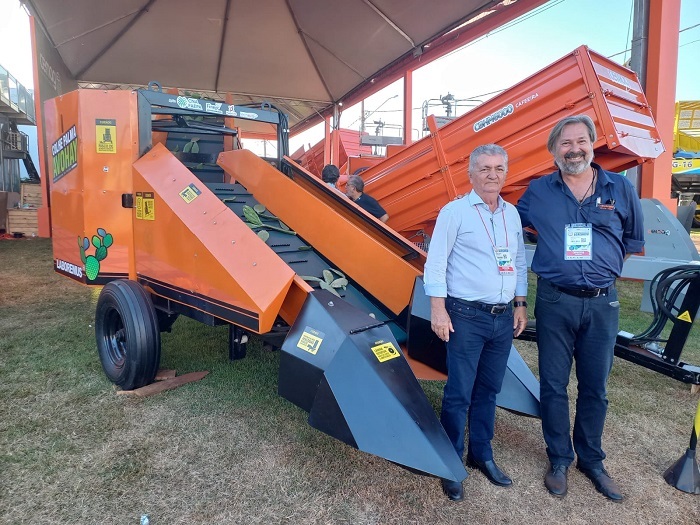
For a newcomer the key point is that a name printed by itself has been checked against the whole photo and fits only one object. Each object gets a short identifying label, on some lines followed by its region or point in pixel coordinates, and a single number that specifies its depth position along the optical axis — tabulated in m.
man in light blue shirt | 2.09
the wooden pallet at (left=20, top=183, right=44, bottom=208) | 12.08
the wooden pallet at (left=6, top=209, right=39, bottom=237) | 10.84
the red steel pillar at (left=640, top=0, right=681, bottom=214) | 5.66
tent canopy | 9.30
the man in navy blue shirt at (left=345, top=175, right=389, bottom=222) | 4.95
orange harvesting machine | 2.00
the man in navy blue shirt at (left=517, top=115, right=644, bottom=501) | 2.12
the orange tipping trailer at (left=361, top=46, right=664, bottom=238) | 3.76
